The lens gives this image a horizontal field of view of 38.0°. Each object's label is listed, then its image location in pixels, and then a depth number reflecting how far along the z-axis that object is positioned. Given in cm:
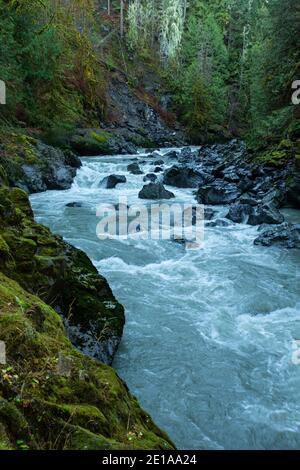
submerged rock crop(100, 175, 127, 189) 2005
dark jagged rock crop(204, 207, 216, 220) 1487
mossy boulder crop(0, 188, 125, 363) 549
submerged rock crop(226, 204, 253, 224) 1448
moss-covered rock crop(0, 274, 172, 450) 271
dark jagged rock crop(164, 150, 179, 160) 2917
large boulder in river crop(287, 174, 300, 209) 1570
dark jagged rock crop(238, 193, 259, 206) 1577
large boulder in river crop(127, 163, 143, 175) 2248
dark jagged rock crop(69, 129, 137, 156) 2752
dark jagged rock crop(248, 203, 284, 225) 1382
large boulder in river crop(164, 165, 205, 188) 2058
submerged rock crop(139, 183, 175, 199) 1775
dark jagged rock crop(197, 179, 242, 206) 1692
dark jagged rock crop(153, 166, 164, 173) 2369
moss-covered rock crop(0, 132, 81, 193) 1698
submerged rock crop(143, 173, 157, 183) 2164
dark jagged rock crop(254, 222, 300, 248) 1187
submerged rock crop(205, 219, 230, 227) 1413
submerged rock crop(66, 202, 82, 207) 1590
